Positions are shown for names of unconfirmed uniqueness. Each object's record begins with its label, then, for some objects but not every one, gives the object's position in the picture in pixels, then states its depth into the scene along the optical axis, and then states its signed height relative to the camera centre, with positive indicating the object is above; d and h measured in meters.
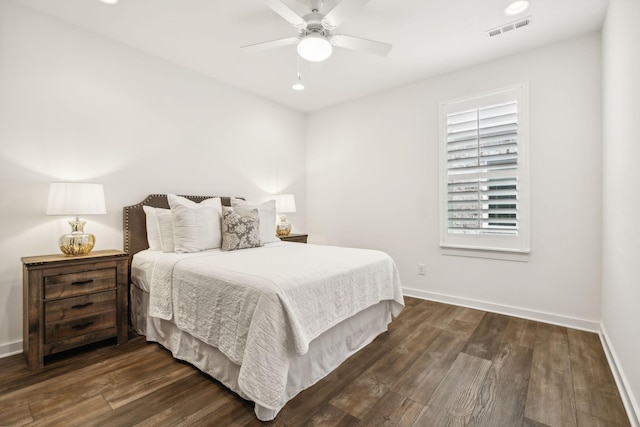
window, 2.94 +0.45
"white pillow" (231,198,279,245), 3.14 -0.04
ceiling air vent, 2.46 +1.62
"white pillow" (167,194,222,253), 2.60 -0.11
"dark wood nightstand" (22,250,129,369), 2.01 -0.65
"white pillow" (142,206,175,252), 2.67 -0.14
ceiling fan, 1.92 +1.32
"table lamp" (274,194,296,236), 4.04 +0.09
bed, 1.54 -0.59
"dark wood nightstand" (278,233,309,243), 3.87 -0.32
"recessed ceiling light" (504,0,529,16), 2.23 +1.61
